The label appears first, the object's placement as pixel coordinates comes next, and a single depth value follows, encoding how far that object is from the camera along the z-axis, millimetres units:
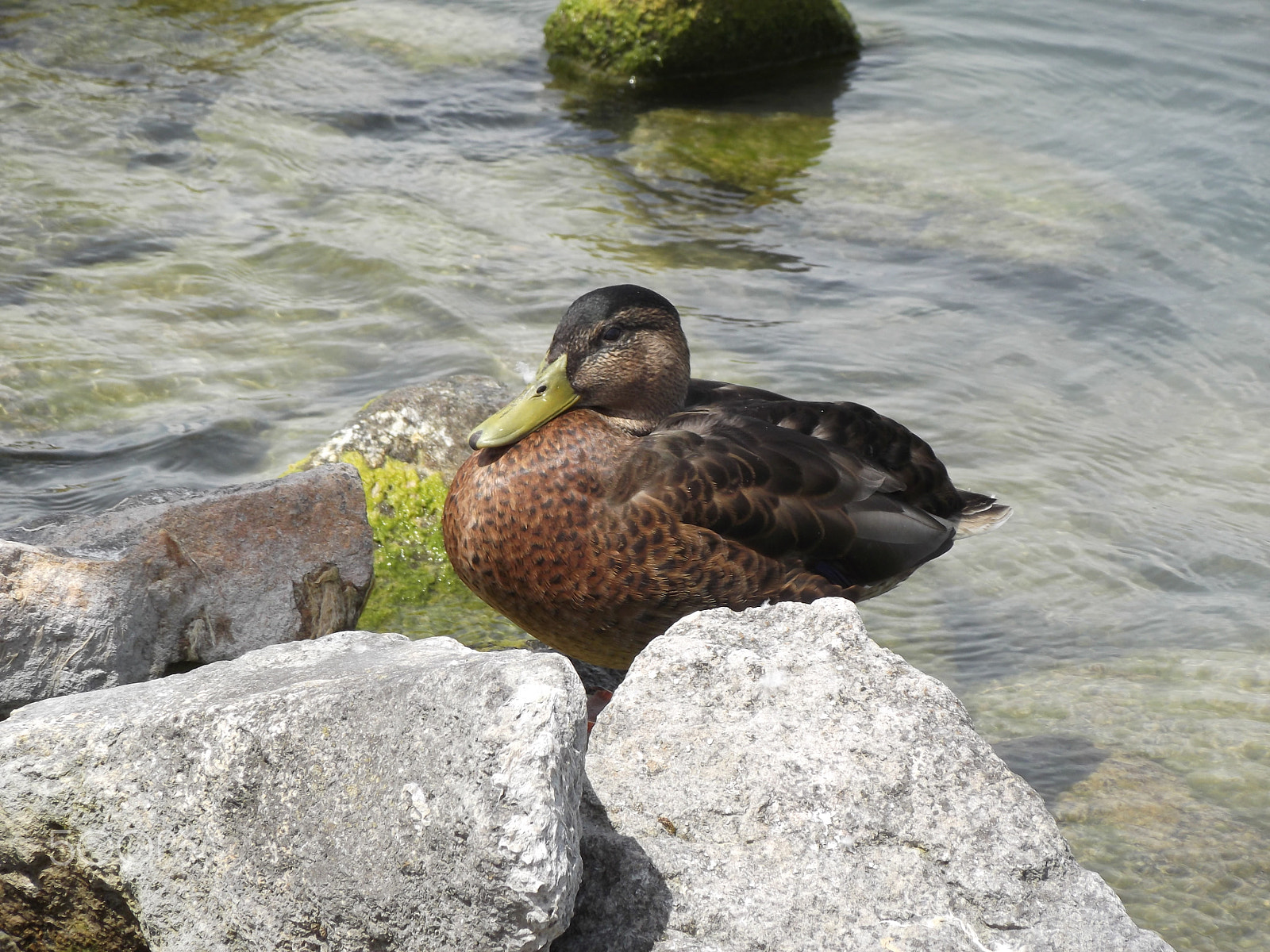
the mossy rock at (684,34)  11203
